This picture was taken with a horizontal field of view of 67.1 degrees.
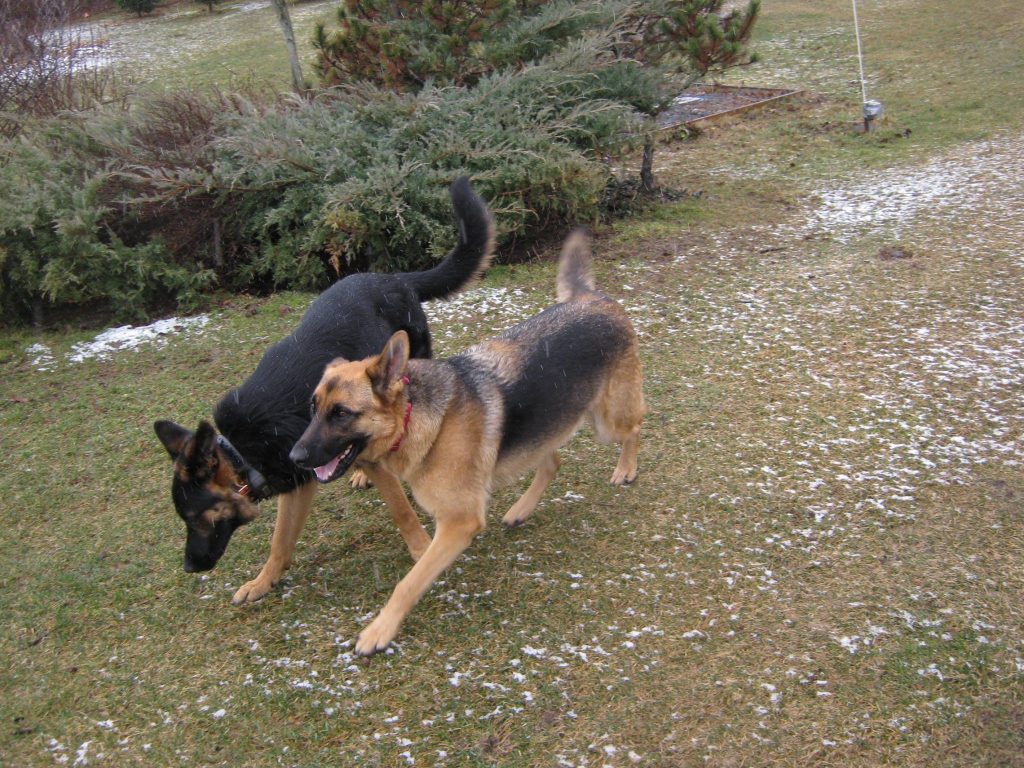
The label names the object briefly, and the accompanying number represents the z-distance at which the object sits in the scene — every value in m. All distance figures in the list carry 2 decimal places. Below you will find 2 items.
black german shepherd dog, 3.73
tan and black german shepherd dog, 3.56
